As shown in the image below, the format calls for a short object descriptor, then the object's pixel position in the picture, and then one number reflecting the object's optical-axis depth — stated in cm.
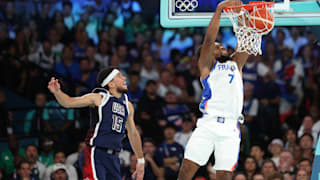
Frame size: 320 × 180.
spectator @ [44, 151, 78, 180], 959
